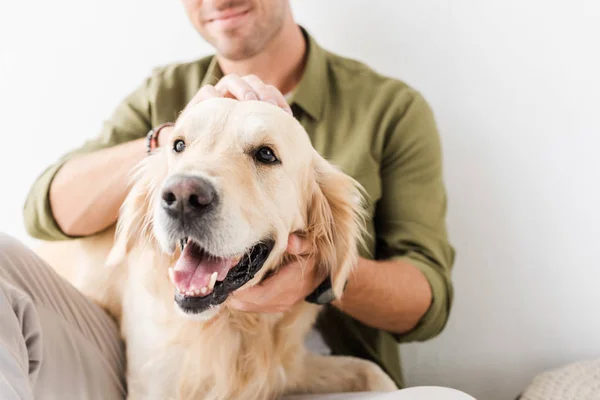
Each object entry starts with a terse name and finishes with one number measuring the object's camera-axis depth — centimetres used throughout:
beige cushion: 145
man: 138
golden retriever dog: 95
